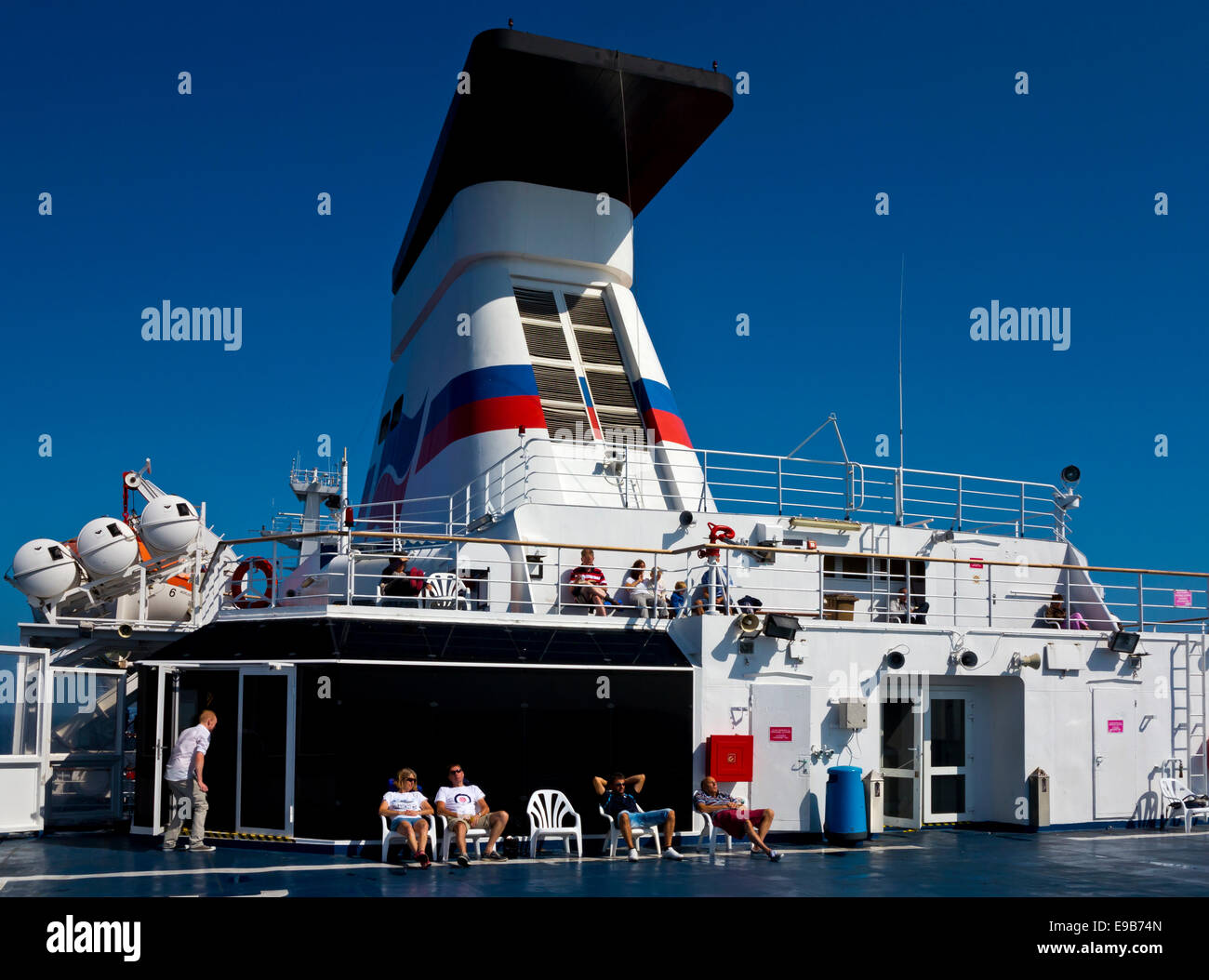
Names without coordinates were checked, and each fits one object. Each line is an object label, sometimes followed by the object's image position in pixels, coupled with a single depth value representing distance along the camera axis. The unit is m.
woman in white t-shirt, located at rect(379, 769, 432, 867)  11.48
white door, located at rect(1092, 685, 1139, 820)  15.41
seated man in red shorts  12.30
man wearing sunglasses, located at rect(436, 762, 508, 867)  11.87
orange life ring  14.02
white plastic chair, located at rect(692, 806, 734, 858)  13.12
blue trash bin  13.26
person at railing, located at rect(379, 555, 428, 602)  13.84
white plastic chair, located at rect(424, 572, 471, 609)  13.47
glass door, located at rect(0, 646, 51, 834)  13.06
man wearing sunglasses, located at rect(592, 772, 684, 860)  12.17
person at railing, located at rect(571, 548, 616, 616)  13.99
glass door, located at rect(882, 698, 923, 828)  14.51
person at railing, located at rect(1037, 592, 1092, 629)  16.98
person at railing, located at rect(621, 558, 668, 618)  14.12
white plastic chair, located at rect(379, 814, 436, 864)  11.56
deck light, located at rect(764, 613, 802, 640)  13.58
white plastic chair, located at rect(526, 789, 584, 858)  12.23
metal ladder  16.03
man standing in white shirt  12.11
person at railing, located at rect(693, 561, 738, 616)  13.93
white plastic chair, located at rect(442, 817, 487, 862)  11.70
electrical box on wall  13.82
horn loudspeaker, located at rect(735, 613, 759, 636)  13.62
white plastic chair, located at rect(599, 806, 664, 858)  12.22
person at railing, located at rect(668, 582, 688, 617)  14.63
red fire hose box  13.29
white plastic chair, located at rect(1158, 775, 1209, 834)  15.61
